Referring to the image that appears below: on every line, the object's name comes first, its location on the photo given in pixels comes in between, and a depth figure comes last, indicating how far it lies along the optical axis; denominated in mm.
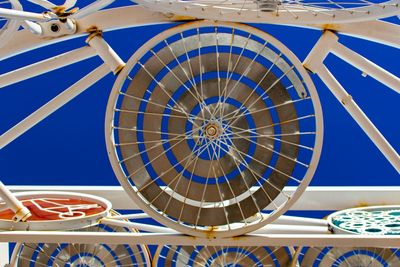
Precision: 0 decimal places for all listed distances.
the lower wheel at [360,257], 2314
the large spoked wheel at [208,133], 1941
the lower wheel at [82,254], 2521
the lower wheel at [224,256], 2367
